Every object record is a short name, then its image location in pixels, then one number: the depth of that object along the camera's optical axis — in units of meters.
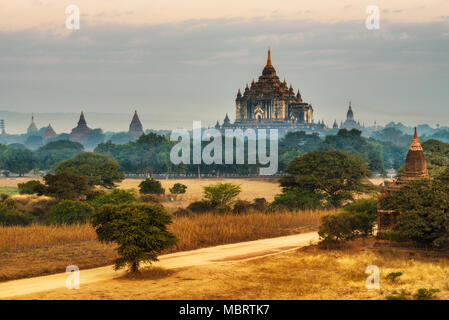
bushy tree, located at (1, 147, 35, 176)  111.94
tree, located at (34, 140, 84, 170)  121.42
